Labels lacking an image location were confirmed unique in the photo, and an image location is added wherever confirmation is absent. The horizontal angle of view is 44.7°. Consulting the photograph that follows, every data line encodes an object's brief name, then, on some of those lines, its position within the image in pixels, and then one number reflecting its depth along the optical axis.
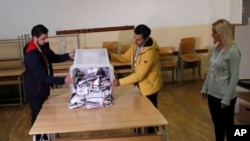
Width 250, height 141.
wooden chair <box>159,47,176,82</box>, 6.37
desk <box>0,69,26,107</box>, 5.37
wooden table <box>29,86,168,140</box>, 2.11
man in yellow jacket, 2.79
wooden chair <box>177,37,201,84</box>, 6.38
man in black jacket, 2.65
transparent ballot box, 2.54
